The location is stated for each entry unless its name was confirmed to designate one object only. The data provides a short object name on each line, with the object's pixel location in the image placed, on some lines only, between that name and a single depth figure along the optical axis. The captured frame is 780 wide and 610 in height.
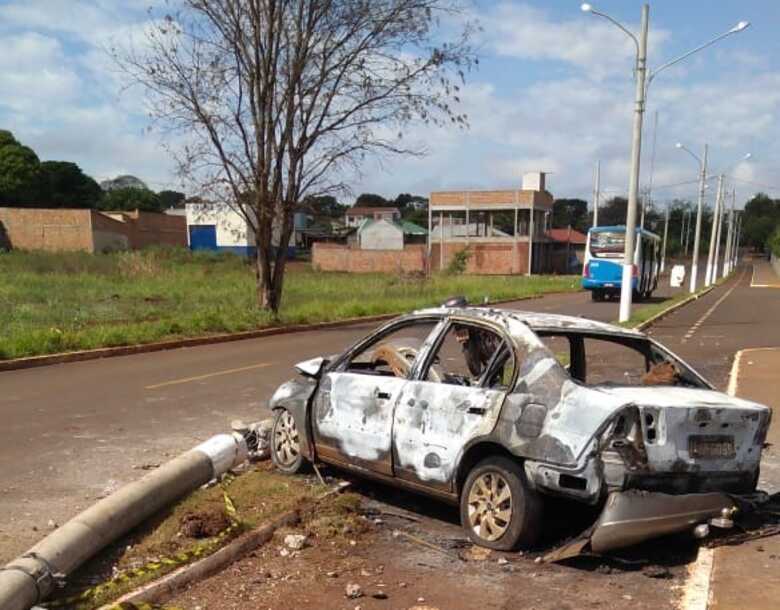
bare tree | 20.08
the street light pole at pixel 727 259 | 80.85
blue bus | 36.94
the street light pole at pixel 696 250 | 44.81
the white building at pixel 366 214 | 124.29
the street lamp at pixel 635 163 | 20.42
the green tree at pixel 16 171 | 78.62
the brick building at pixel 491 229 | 75.94
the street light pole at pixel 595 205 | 53.70
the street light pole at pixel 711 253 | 54.22
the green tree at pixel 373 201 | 158.50
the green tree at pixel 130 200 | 105.62
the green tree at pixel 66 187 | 88.68
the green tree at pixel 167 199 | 132.90
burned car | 4.51
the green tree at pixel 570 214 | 138.88
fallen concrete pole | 3.93
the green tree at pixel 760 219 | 151.50
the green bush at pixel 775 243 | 96.84
